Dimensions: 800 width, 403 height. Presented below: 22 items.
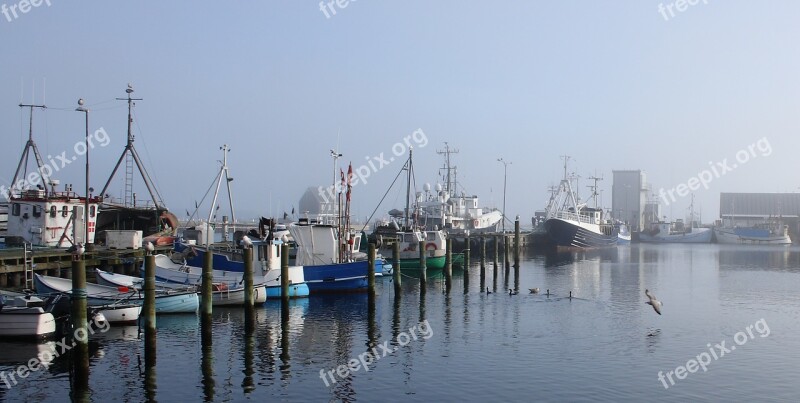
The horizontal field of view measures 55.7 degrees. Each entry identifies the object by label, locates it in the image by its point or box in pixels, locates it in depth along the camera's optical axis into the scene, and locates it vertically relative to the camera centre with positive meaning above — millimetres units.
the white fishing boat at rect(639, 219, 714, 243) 175625 -5104
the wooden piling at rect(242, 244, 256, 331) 30422 -3297
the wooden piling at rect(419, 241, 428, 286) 45531 -3463
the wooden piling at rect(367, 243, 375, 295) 38438 -3015
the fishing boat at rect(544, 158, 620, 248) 112625 -1971
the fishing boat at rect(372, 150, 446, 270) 62969 -2790
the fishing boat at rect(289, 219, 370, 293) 44781 -3226
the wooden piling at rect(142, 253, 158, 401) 23828 -3662
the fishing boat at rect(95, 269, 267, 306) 36938 -3976
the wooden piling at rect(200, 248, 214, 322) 27077 -3380
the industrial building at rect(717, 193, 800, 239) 185250 -1759
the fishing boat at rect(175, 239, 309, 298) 39656 -3271
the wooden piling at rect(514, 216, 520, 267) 65675 -2730
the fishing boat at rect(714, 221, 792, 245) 163750 -4666
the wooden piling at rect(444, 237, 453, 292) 49250 -3696
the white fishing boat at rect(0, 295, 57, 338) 26828 -4060
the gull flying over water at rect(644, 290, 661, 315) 35678 -4334
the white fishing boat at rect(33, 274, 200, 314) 32344 -3836
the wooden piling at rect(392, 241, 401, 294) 42156 -3129
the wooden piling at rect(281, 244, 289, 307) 34188 -2963
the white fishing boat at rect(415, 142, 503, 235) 93250 -12
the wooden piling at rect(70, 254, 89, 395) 20969 -3135
